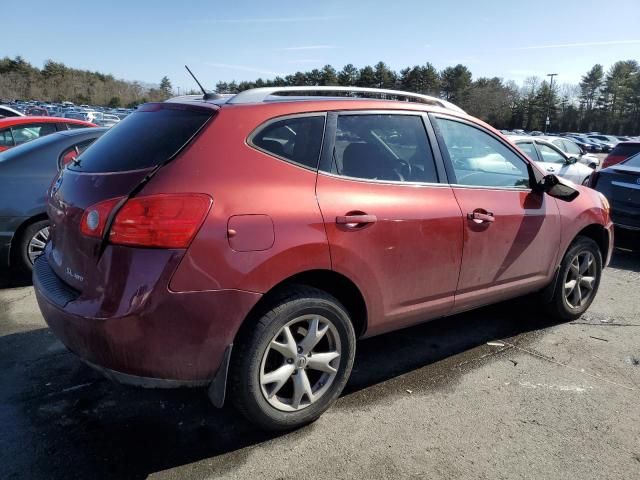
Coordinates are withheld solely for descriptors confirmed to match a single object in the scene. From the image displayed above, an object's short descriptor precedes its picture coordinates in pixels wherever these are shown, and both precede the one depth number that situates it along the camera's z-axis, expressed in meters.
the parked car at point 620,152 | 10.48
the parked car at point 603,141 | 48.31
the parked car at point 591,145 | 46.98
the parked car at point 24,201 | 4.82
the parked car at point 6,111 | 14.30
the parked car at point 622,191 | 7.00
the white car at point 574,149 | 15.48
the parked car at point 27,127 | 7.42
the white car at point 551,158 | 10.62
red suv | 2.26
